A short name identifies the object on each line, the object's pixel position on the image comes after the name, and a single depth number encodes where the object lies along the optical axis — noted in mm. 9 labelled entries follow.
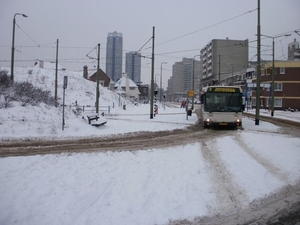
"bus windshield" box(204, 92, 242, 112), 17531
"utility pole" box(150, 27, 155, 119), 22866
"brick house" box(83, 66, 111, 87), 72262
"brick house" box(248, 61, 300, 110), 51906
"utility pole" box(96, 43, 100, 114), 22097
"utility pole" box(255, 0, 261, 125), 18828
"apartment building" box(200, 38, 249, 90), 95062
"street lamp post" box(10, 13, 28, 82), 18791
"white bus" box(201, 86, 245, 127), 17453
